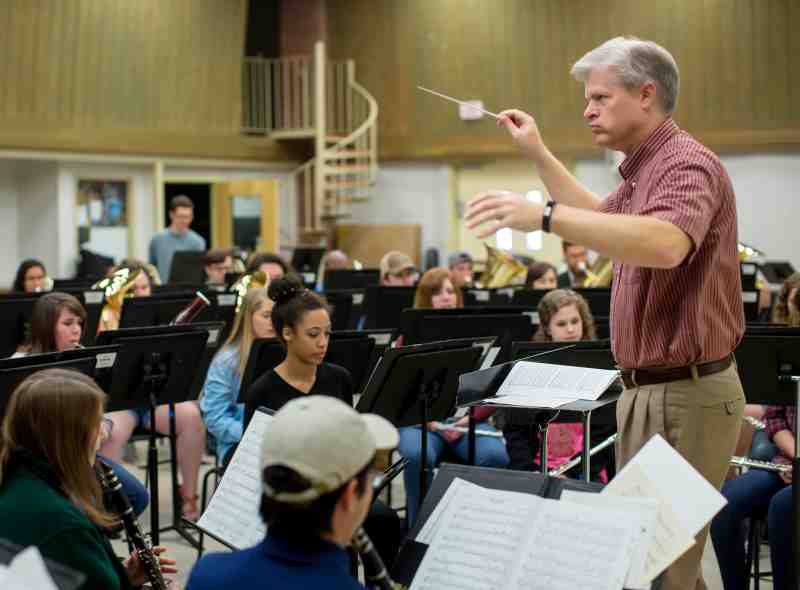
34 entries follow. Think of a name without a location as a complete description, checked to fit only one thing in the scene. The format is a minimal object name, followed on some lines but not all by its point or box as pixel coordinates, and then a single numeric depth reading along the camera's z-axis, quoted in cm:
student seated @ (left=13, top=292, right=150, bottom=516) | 546
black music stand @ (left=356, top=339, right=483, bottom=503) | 439
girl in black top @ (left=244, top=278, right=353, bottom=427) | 471
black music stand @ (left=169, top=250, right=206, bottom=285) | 1091
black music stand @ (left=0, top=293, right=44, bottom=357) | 619
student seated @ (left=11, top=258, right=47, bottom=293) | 835
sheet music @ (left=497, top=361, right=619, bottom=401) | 316
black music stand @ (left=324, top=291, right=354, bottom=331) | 757
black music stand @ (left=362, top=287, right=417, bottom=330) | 797
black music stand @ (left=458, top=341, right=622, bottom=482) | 316
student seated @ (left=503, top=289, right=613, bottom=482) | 528
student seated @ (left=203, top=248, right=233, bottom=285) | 997
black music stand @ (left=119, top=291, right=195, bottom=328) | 679
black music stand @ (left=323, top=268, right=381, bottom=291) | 1000
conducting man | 267
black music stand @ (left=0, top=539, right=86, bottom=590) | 190
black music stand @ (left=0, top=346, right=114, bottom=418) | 391
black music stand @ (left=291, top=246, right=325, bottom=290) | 1257
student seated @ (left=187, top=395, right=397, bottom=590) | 194
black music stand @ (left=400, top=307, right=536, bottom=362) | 591
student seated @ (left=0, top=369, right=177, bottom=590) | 258
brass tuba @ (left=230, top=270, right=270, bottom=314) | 728
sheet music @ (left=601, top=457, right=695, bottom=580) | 217
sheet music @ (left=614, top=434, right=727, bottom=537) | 219
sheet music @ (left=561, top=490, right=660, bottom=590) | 215
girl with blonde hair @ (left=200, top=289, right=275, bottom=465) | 538
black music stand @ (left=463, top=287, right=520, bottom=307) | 827
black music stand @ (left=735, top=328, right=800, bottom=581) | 432
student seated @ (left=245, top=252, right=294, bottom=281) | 805
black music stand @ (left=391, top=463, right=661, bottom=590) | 243
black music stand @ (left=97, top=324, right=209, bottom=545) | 495
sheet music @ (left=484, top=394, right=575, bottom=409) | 306
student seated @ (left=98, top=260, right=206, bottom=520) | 609
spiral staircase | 1617
